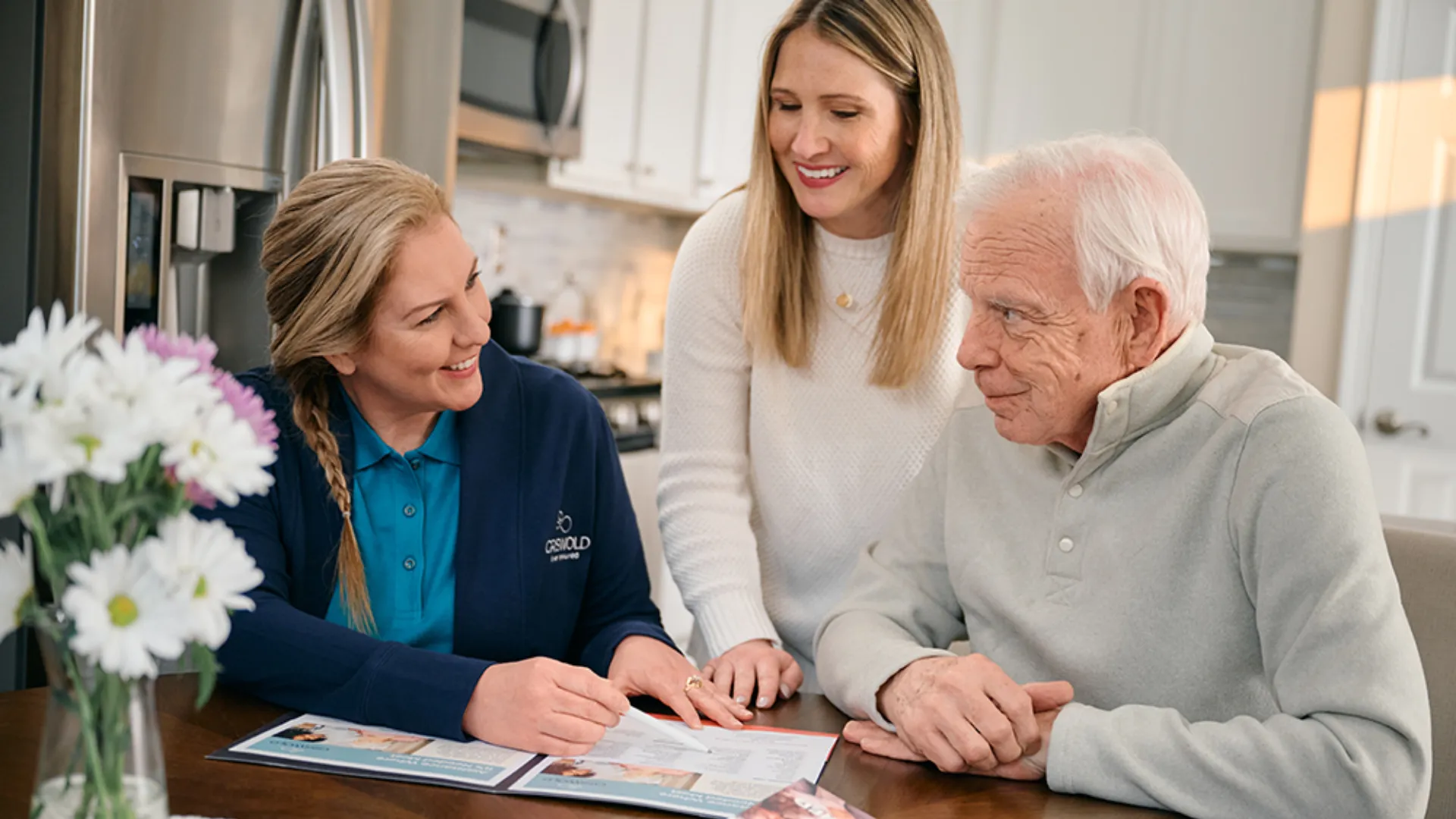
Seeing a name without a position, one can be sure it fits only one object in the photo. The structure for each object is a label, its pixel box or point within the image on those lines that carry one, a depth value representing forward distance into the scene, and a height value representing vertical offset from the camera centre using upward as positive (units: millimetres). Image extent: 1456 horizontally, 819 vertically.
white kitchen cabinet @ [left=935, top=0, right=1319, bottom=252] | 4367 +868
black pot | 3900 -87
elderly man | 1157 -228
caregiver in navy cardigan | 1397 -218
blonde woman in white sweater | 1705 -24
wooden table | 1042 -419
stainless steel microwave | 3176 +564
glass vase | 716 -264
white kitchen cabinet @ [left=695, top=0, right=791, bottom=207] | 4488 +757
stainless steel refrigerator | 1913 +203
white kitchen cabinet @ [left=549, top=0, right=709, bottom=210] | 3918 +625
